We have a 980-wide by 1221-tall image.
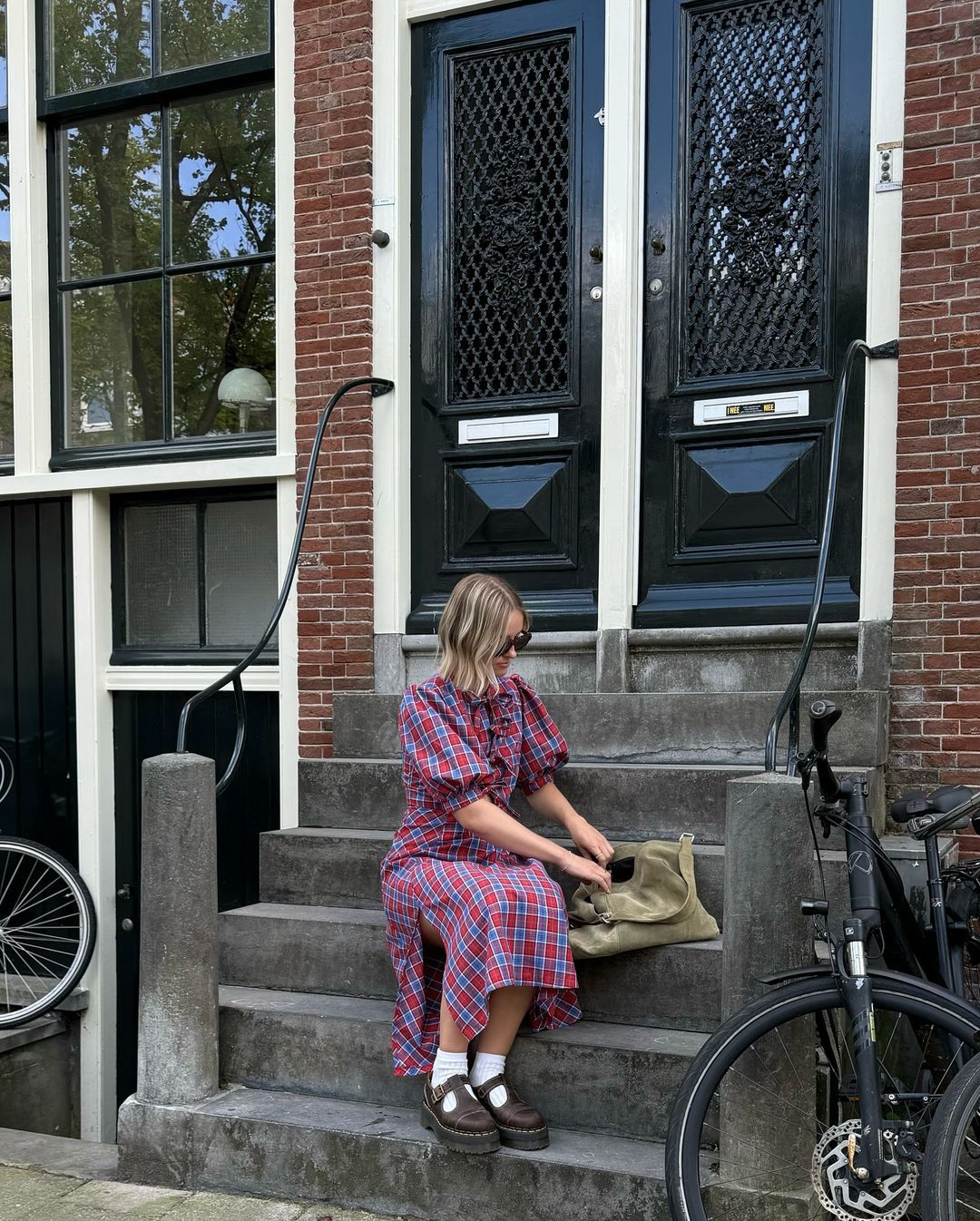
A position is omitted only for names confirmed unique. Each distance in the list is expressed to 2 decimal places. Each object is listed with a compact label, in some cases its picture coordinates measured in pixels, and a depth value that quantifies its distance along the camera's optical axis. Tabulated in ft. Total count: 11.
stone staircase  11.26
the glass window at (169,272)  20.16
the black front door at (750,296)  15.72
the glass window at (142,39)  19.84
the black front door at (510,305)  17.21
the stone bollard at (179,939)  12.77
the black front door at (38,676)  21.40
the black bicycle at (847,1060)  9.34
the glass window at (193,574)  20.20
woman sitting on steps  11.10
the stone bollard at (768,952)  10.25
